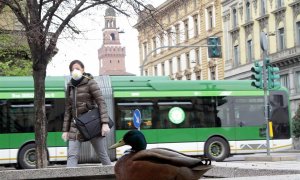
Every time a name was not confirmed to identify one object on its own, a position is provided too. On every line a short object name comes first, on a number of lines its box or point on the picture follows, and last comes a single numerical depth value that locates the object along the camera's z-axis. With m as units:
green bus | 20.33
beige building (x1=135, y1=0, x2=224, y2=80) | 60.19
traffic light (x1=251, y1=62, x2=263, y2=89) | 21.04
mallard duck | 3.77
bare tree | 9.80
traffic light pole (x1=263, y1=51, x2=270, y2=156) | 20.98
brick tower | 193.12
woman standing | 7.56
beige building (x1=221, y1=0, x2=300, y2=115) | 46.56
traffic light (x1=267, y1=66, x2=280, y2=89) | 21.23
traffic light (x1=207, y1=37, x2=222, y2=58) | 29.25
